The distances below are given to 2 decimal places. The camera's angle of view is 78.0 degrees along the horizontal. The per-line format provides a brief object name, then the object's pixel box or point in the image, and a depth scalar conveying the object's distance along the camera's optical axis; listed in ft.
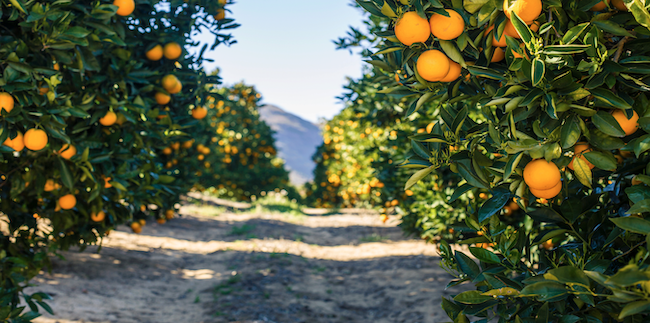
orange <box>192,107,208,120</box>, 10.79
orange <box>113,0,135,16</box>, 7.56
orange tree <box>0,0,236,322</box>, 6.55
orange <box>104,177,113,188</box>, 8.10
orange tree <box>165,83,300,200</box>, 44.57
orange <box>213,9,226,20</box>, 10.03
